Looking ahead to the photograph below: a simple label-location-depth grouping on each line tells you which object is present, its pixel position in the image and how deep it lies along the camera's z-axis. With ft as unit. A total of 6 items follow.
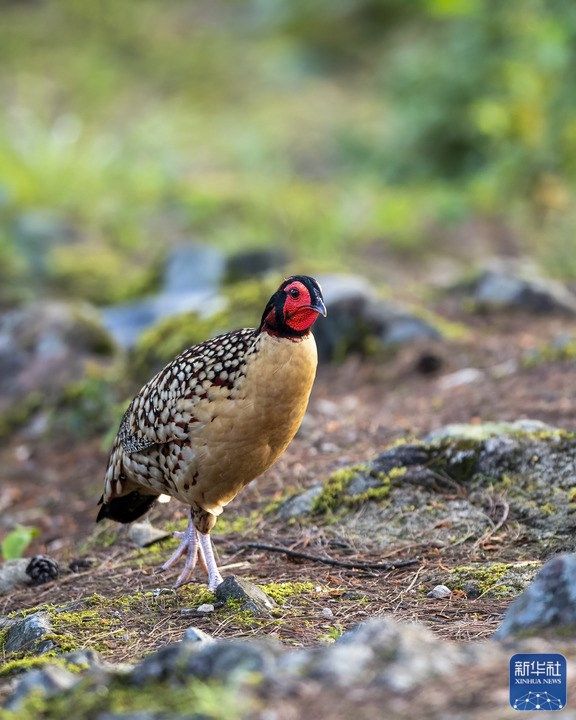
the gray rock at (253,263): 64.59
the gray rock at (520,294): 56.29
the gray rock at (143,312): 58.85
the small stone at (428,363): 48.93
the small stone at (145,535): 35.22
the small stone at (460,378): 46.16
